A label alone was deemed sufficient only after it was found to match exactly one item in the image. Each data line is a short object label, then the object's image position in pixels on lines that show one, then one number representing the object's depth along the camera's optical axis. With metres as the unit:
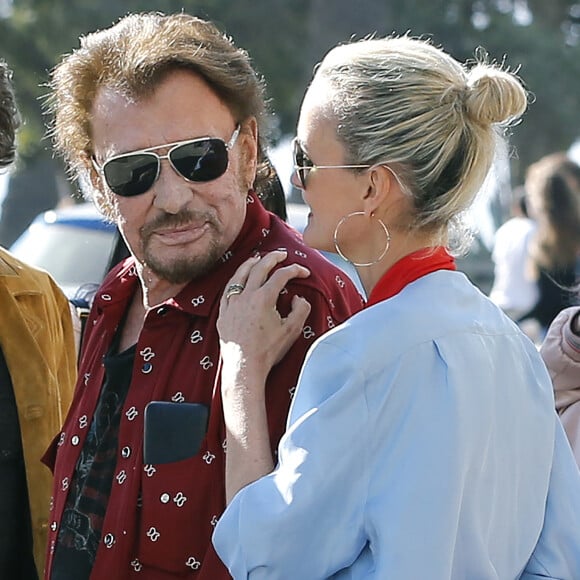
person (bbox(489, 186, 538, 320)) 17.27
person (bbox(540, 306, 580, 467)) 6.09
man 4.82
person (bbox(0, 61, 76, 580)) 6.27
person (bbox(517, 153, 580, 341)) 14.35
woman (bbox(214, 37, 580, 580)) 4.06
